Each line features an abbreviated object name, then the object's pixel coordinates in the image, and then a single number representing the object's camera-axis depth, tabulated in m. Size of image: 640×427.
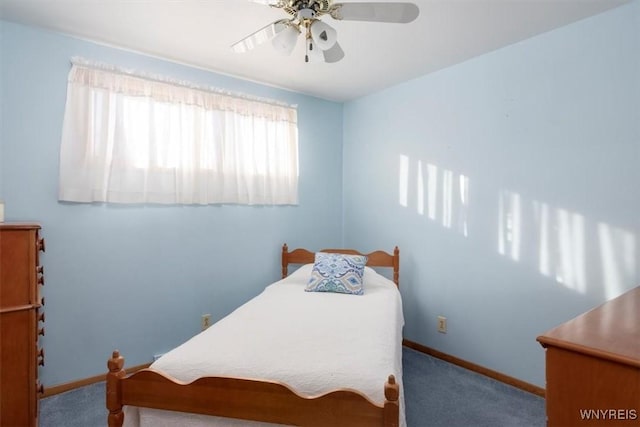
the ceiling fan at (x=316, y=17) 1.51
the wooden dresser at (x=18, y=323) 1.75
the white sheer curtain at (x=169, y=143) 2.41
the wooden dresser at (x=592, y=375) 0.98
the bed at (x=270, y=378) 1.22
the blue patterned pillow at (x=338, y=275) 2.70
